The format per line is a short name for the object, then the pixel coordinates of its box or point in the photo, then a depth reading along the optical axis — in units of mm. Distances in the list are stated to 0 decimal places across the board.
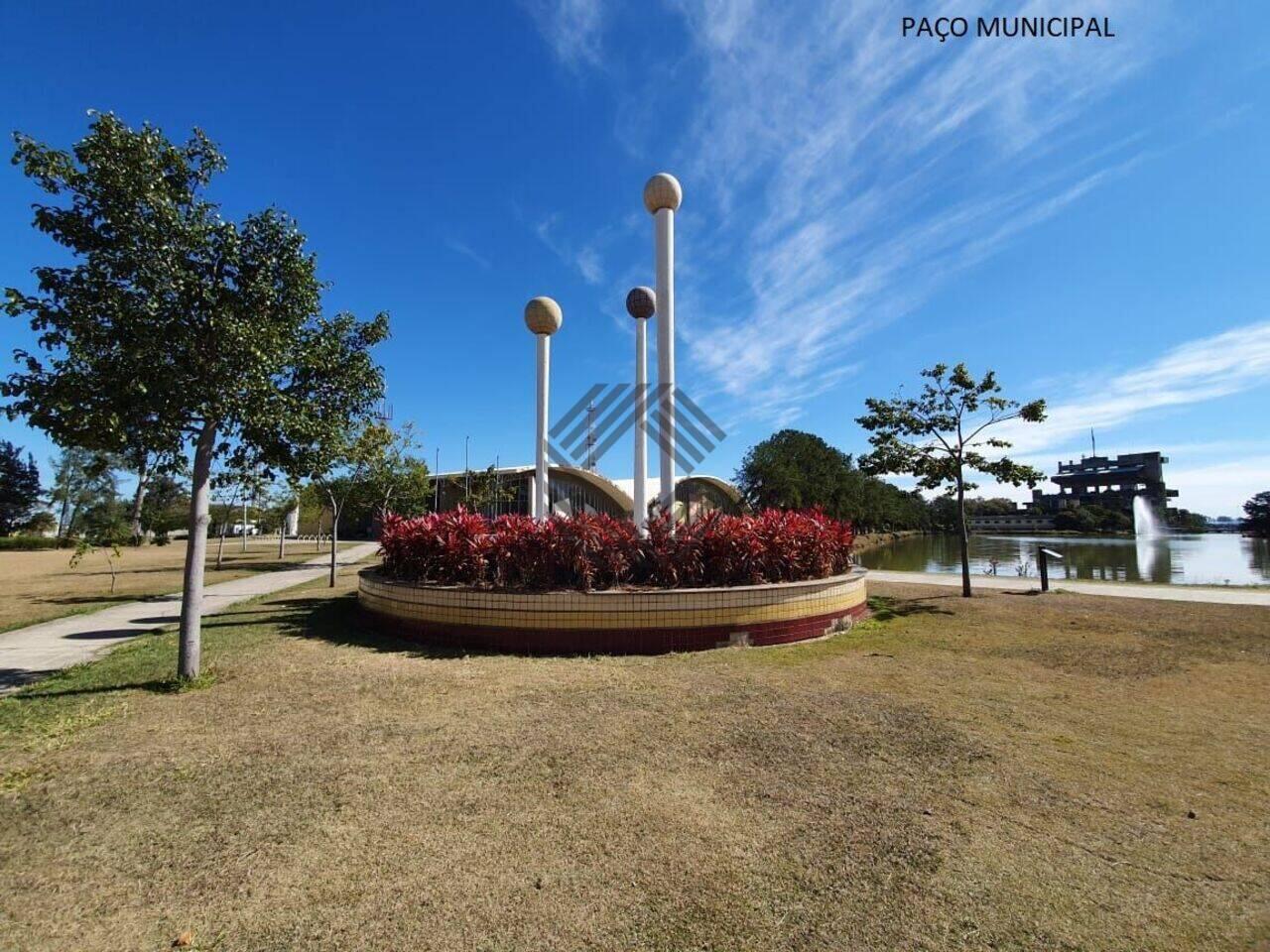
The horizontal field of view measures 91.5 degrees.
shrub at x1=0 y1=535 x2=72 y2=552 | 33625
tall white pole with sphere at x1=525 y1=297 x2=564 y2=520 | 12586
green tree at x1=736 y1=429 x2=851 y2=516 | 48688
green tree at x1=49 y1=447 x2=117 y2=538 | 47562
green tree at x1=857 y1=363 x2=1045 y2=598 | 12445
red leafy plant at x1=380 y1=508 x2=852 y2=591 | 7496
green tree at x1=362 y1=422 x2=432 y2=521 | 18266
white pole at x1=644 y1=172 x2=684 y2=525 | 10234
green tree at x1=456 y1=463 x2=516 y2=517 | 28547
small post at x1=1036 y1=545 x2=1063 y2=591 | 12112
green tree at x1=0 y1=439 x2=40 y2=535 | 47625
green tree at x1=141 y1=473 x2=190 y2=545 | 25188
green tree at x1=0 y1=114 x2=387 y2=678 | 5105
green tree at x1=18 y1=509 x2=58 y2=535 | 47831
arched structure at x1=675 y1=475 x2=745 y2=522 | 44938
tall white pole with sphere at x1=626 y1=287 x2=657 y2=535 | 11617
